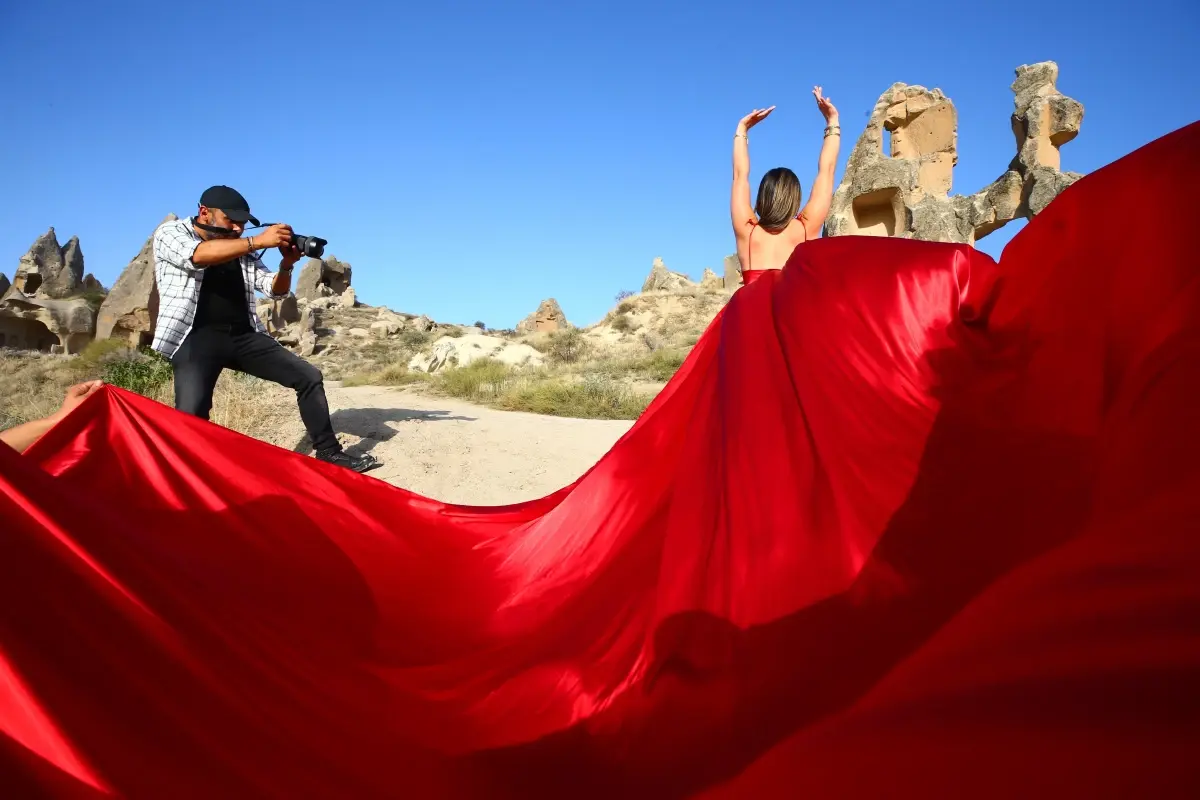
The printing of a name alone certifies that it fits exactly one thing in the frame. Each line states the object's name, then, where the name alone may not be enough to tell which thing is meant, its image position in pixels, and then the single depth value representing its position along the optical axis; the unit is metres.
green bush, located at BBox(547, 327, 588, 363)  18.94
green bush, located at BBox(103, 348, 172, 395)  7.71
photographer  4.03
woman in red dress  3.30
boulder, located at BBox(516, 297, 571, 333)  29.89
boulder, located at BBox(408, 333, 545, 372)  15.46
